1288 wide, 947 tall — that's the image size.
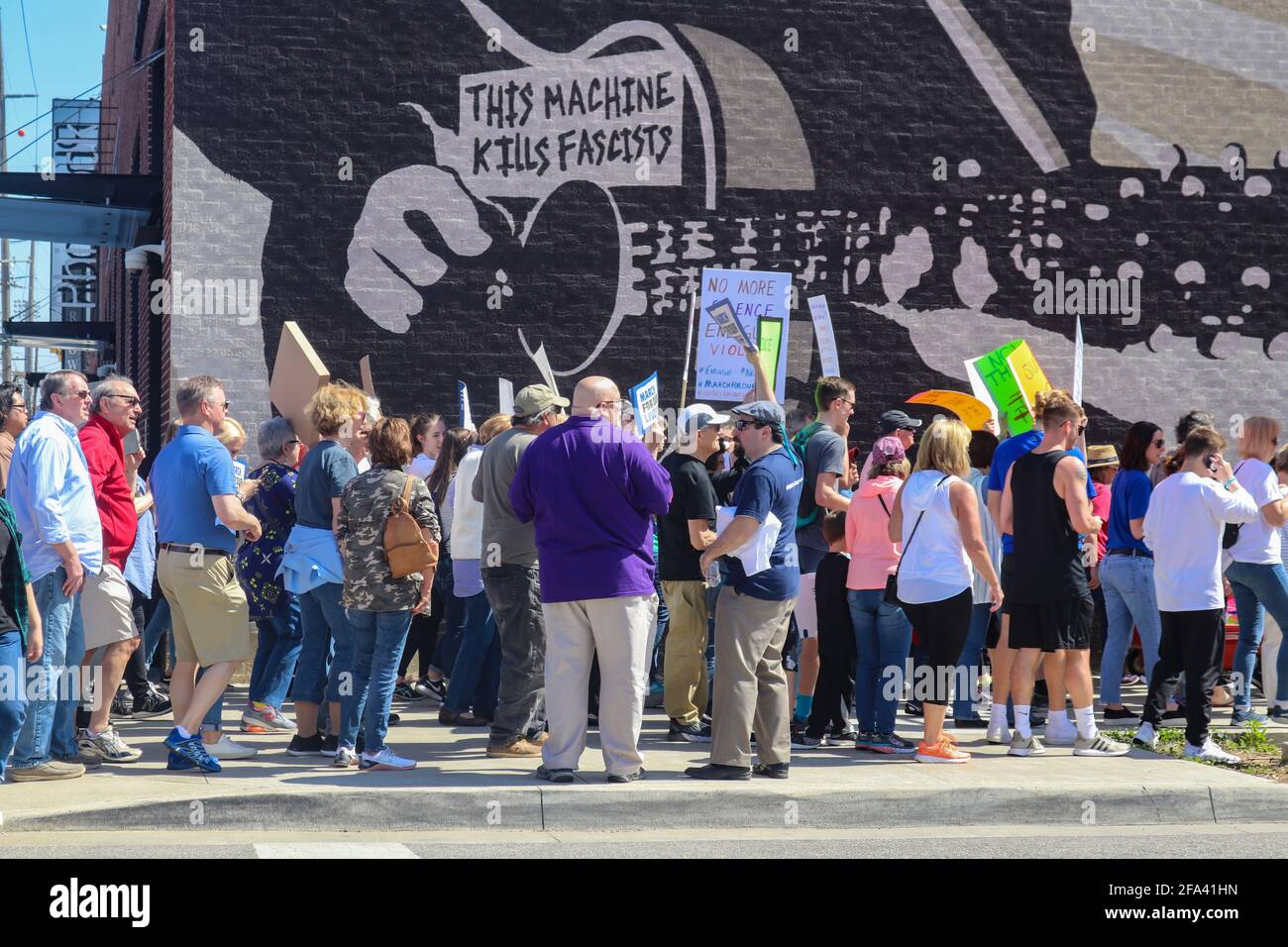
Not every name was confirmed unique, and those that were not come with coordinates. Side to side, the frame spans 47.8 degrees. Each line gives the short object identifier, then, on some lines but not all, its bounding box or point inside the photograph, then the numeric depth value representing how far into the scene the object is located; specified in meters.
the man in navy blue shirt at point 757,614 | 7.55
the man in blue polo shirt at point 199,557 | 7.70
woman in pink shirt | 8.60
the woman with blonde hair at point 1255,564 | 9.93
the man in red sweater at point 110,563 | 8.07
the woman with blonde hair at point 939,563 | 8.23
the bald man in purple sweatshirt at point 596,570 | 7.40
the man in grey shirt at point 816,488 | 8.93
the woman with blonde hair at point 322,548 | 8.13
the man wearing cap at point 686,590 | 8.81
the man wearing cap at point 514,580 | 8.26
